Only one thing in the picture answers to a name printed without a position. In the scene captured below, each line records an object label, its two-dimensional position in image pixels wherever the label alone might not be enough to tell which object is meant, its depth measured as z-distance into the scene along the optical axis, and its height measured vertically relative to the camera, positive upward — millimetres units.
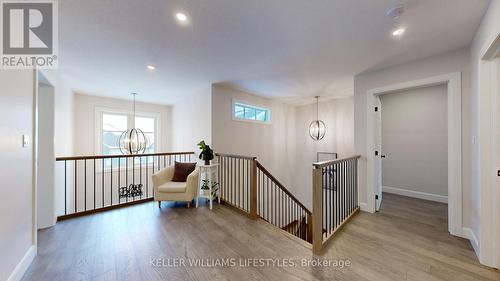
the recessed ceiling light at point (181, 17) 1751 +1227
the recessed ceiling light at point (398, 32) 1989 +1215
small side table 3461 -737
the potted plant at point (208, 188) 3662 -968
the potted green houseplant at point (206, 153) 3529 -241
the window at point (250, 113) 4425 +741
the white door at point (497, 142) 1730 -23
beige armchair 3293 -893
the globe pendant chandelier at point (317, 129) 5322 +339
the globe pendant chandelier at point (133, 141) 5082 +0
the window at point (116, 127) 4879 +414
